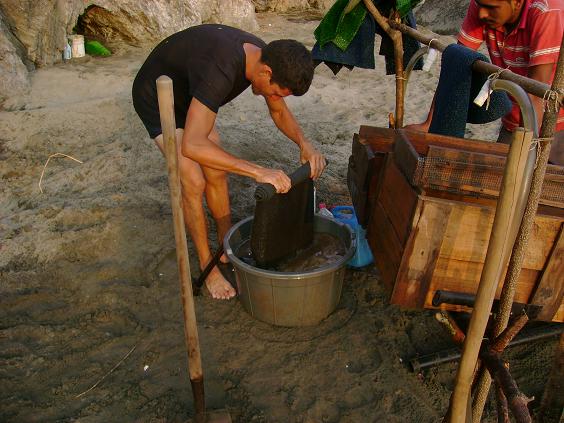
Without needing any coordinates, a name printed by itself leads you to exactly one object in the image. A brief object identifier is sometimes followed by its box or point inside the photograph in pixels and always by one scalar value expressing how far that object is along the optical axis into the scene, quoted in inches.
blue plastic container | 128.4
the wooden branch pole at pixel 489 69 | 58.9
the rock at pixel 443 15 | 427.2
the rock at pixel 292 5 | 449.1
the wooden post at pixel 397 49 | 115.2
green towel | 119.6
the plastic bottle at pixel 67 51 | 259.1
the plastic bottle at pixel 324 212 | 134.7
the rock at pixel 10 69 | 210.7
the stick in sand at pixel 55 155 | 175.9
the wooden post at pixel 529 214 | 53.4
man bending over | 101.6
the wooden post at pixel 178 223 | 62.8
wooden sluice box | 65.4
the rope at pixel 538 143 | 52.4
